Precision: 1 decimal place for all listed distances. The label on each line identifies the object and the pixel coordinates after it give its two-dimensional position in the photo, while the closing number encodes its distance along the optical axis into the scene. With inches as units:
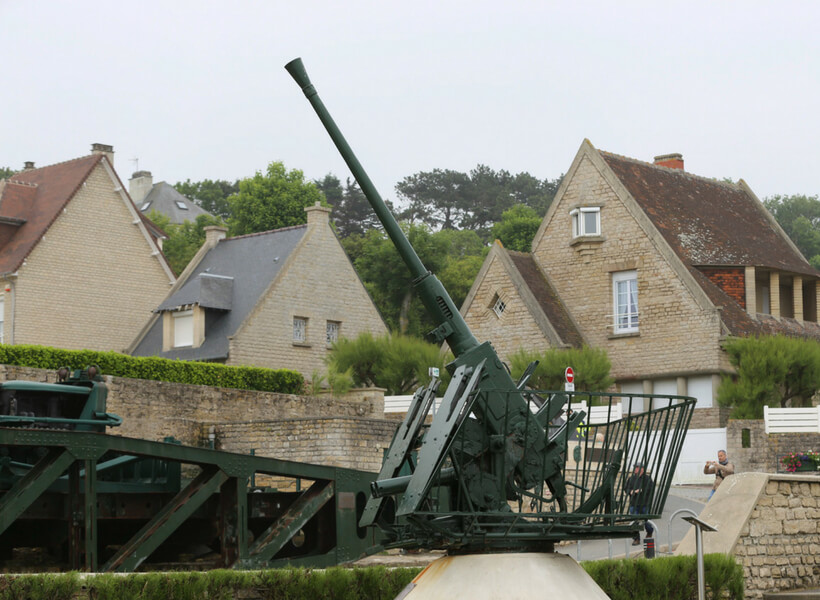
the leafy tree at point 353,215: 3223.4
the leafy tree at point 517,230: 2554.1
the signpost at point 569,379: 1020.9
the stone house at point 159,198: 3331.7
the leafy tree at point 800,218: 3646.7
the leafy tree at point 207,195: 3661.4
